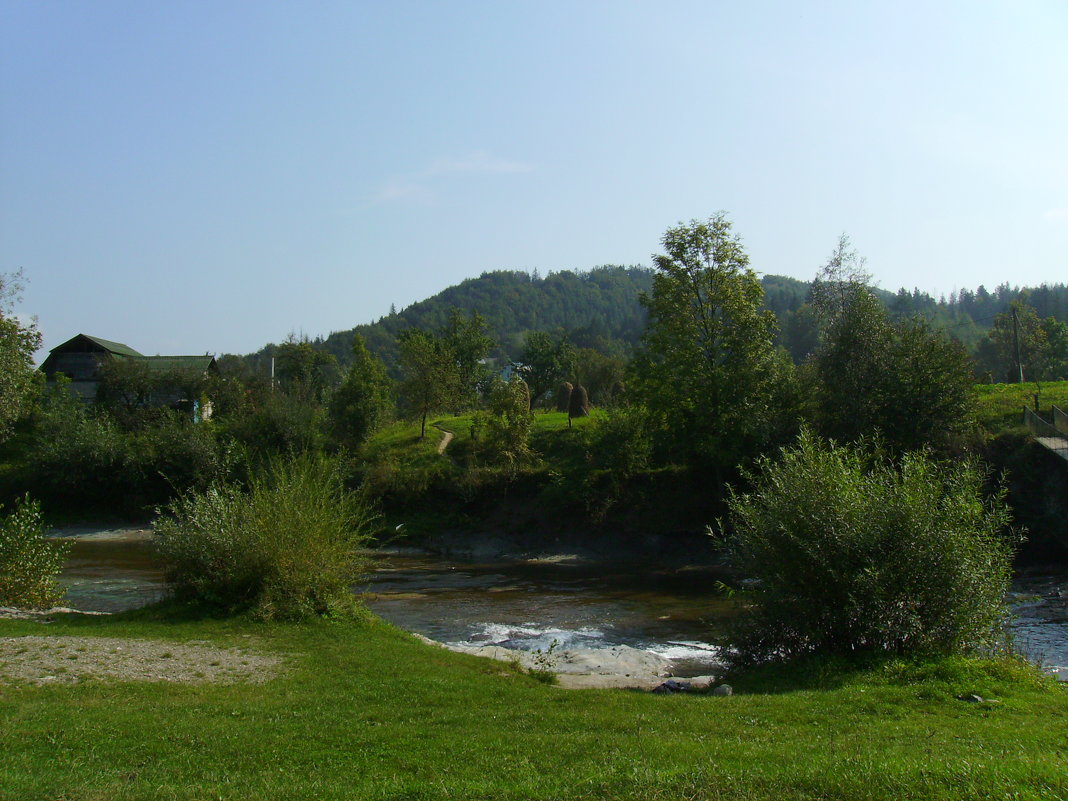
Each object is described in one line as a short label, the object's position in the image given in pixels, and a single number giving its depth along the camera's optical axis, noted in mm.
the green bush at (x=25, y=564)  20252
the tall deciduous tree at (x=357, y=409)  50094
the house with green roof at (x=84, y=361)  71875
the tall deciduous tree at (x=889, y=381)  35312
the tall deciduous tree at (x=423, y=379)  52000
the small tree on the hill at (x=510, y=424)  44906
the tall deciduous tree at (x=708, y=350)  38344
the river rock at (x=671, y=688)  15094
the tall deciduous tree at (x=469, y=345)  66688
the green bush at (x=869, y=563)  14109
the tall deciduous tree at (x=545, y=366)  73875
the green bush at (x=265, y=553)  19344
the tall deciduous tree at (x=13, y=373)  25203
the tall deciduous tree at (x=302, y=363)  79750
